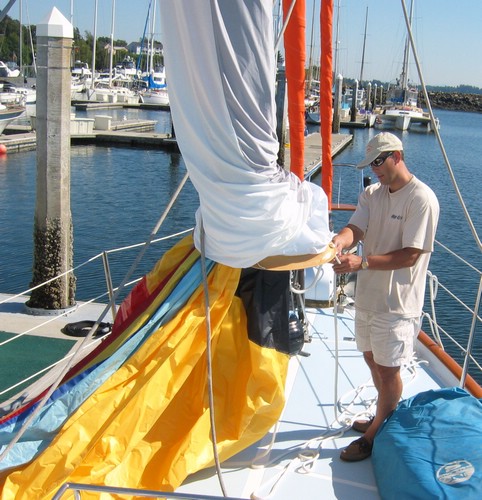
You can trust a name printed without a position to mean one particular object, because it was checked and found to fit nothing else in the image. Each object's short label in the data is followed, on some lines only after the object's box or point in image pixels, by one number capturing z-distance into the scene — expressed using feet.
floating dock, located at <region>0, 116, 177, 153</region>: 102.53
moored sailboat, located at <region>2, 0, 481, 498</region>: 8.09
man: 9.73
